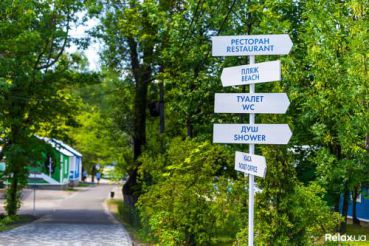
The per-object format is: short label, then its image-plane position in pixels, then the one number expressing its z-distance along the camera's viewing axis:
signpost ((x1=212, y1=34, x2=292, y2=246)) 7.03
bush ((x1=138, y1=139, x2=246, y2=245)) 11.55
